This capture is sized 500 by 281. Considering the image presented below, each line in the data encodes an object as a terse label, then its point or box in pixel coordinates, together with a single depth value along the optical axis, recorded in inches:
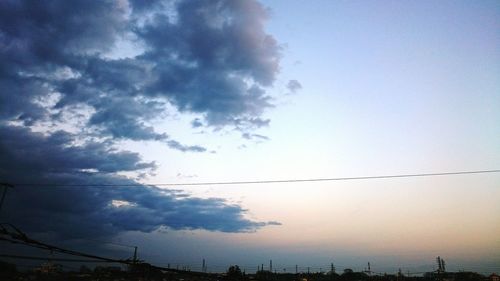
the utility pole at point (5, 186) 611.5
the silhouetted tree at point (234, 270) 3138.3
